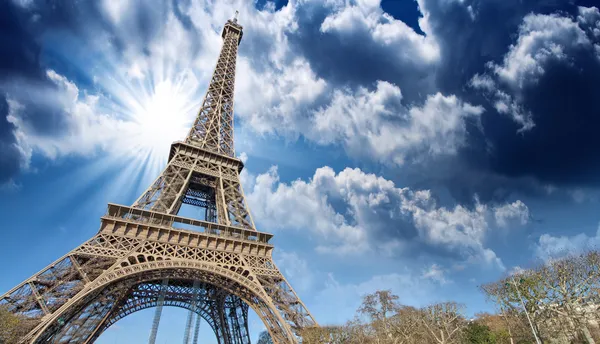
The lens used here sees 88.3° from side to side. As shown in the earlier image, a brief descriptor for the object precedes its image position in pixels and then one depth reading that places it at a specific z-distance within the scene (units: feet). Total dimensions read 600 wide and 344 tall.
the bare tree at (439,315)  98.39
